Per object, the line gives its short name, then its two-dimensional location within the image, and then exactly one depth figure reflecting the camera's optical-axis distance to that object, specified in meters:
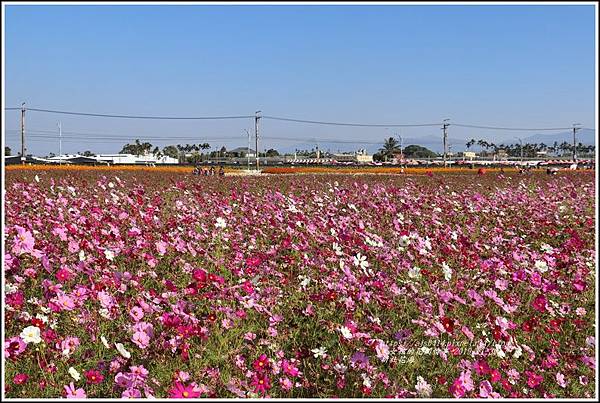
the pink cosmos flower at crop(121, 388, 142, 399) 2.38
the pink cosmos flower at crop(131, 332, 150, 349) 2.78
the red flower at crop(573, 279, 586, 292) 3.92
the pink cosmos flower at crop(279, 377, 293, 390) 2.74
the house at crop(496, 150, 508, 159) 152.48
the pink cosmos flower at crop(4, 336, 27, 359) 2.56
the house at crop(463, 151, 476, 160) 146.25
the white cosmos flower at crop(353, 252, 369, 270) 3.87
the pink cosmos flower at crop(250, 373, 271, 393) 2.63
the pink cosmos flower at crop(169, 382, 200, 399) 2.36
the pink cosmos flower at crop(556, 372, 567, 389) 3.11
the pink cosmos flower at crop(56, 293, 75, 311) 2.96
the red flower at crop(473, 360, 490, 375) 2.72
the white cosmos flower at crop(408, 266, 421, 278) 3.78
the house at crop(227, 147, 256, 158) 142.62
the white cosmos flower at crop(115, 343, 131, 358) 2.60
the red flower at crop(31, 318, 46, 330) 2.83
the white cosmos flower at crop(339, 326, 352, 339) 2.99
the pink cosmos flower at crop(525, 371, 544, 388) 2.83
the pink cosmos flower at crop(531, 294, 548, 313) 3.34
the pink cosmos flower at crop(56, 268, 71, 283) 3.50
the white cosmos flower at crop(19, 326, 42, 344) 2.64
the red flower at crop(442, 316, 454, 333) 3.04
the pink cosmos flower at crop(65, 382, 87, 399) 2.41
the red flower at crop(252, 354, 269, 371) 2.75
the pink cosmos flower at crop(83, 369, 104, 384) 2.49
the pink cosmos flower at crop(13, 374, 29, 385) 2.58
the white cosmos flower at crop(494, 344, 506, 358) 3.06
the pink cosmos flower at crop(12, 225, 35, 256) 3.30
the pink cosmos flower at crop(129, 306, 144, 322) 2.99
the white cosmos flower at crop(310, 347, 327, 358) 2.97
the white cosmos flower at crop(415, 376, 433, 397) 2.66
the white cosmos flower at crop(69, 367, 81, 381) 2.43
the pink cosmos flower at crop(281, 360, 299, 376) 2.76
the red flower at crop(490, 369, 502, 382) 2.71
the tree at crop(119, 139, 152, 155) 146.82
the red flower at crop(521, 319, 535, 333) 3.22
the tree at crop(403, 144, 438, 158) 150.62
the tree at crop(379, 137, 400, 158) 133.90
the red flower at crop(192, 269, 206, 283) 3.25
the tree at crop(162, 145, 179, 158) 146.49
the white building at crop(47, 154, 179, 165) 108.01
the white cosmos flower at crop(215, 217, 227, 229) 5.03
